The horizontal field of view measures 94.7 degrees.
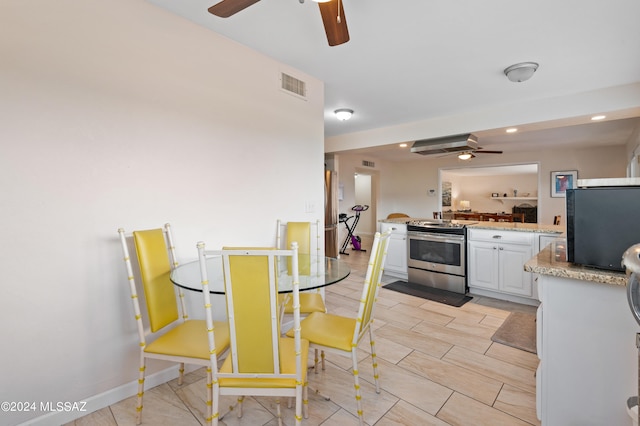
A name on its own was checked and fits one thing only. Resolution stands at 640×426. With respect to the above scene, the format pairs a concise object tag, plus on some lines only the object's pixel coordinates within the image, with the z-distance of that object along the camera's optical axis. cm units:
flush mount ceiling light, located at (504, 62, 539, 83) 266
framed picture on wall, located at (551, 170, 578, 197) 648
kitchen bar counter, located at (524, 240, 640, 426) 130
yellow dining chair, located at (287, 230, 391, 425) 162
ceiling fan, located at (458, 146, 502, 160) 470
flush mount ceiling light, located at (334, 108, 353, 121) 396
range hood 402
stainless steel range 395
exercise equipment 723
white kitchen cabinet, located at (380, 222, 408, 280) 456
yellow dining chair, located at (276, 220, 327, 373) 215
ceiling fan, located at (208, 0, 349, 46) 151
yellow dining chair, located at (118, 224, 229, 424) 160
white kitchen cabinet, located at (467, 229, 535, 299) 352
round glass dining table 165
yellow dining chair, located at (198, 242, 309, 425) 123
